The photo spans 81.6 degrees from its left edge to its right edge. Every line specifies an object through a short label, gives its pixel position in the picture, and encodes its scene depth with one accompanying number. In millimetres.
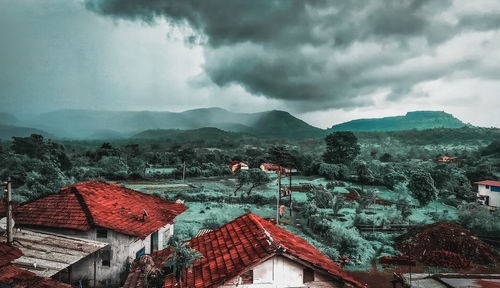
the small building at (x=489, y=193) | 37062
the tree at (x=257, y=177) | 41066
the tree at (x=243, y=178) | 40750
